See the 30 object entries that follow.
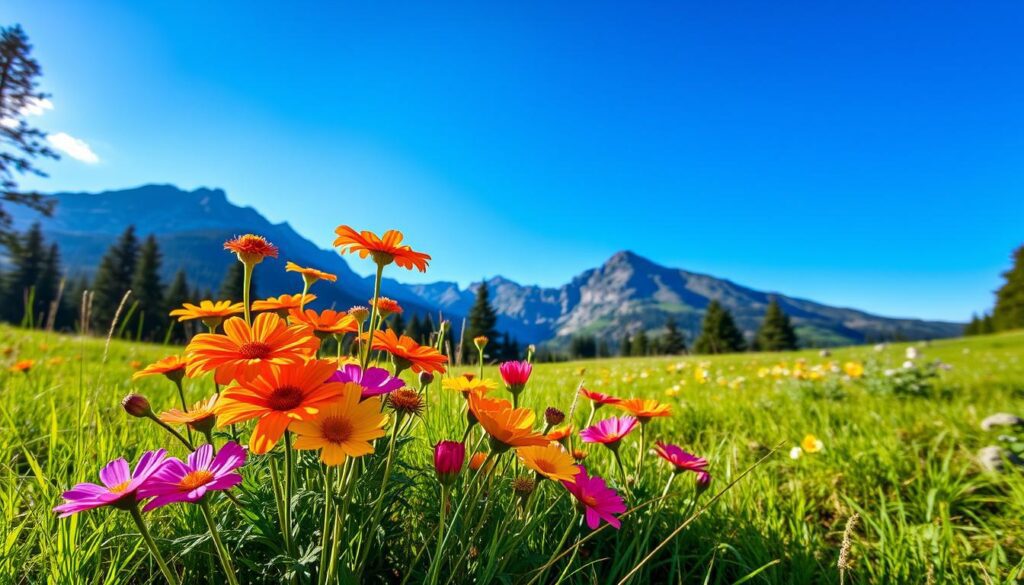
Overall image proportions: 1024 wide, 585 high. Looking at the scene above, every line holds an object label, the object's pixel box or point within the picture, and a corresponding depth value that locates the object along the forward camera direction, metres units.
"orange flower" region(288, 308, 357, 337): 0.41
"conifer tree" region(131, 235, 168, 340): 29.56
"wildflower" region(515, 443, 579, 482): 0.33
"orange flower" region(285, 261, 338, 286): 0.44
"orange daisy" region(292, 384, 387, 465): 0.27
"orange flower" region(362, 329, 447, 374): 0.38
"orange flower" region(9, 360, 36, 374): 0.85
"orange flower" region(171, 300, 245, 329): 0.41
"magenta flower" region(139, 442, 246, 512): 0.28
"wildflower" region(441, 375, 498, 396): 0.41
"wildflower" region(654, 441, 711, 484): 0.44
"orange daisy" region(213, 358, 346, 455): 0.27
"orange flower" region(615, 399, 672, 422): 0.45
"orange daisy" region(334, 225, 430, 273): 0.35
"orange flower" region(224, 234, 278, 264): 0.37
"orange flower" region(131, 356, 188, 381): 0.37
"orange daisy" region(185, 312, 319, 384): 0.30
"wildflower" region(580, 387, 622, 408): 0.49
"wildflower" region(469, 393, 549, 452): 0.32
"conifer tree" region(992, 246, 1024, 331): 35.97
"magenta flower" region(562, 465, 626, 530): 0.35
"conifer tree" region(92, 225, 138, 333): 31.82
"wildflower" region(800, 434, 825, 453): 0.77
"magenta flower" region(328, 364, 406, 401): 0.34
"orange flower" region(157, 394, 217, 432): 0.33
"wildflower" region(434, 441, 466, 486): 0.33
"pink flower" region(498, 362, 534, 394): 0.42
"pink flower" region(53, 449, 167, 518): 0.27
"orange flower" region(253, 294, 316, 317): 0.42
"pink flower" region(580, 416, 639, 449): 0.44
